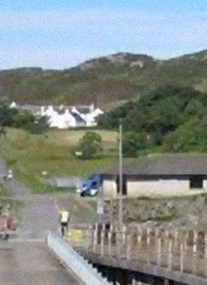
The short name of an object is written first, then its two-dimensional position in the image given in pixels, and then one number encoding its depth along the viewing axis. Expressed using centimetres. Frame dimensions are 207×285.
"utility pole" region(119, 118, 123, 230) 7056
